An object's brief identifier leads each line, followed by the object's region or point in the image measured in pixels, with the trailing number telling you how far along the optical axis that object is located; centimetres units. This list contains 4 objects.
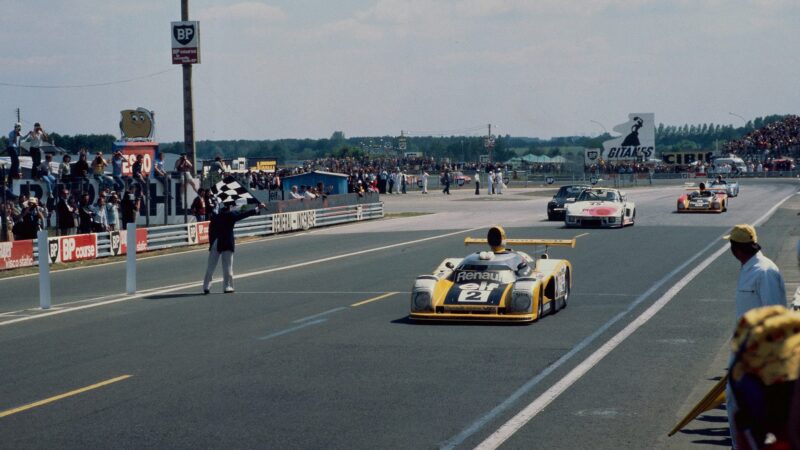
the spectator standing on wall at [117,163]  3422
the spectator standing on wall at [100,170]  3259
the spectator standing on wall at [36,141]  3189
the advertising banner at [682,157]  15350
